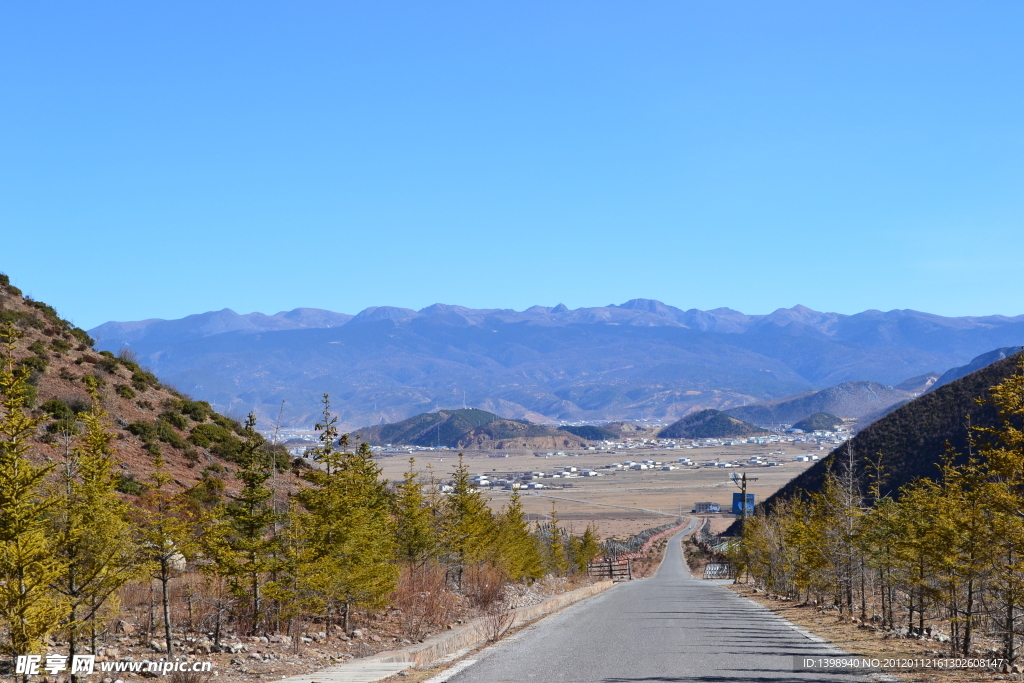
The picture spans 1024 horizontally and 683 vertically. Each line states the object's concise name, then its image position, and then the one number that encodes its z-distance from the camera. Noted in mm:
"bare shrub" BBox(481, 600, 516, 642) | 18625
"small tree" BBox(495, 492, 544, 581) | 40406
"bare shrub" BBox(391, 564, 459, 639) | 20766
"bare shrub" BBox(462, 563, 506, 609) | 25781
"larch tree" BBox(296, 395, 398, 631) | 18812
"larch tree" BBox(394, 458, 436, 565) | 30422
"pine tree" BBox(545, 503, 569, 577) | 57209
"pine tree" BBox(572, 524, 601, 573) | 64750
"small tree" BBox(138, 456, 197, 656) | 15352
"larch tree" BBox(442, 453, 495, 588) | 34031
